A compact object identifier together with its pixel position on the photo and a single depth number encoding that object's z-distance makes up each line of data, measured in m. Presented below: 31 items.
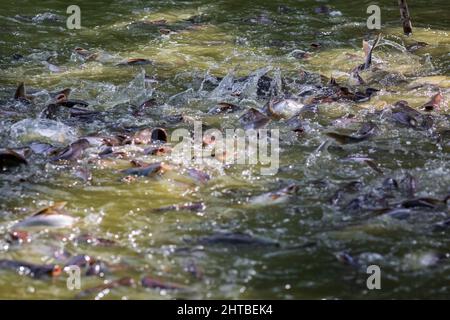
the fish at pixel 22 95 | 11.18
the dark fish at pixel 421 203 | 7.62
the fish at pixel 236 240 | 7.07
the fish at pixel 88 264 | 6.64
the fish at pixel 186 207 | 7.83
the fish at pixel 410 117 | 10.02
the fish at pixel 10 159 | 8.84
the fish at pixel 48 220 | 7.39
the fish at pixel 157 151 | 9.25
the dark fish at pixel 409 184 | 7.98
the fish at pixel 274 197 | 7.94
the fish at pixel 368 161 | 8.65
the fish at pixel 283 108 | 10.60
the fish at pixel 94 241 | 7.10
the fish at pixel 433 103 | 10.67
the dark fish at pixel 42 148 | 9.30
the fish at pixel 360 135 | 9.52
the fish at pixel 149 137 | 9.68
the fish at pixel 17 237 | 7.14
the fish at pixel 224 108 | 10.95
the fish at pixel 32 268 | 6.62
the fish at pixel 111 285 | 6.36
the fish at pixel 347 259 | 6.70
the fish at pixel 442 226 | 7.22
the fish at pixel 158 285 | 6.37
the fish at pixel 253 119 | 10.22
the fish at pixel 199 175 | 8.53
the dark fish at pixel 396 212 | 7.45
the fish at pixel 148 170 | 8.68
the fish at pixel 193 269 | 6.57
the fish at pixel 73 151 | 9.10
